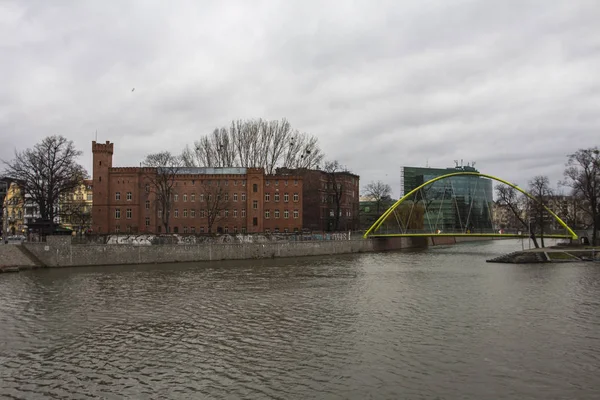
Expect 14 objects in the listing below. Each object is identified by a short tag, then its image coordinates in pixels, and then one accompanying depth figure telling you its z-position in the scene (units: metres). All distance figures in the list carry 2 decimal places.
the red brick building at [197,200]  82.69
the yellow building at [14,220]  85.09
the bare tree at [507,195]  80.69
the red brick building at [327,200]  101.56
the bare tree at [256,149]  94.12
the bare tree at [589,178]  61.72
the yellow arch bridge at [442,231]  66.94
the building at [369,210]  126.56
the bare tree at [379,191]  116.62
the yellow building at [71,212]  62.42
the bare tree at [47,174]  56.44
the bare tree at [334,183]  95.56
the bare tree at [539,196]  67.25
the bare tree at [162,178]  77.50
